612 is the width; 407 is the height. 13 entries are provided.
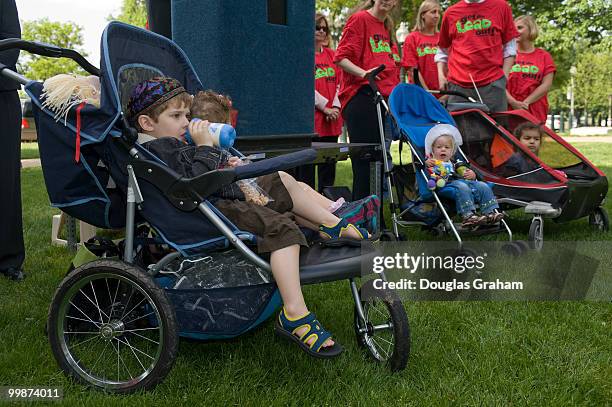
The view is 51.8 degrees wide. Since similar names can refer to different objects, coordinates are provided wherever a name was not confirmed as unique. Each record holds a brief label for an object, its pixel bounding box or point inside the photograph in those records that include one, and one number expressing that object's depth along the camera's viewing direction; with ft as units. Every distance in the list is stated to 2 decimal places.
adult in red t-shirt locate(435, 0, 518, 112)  17.89
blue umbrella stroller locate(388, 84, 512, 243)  14.49
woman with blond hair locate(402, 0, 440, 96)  21.07
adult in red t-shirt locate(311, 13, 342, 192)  20.35
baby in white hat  13.99
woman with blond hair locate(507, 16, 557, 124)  21.83
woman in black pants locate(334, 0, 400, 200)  17.49
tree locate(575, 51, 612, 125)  169.07
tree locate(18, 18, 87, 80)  119.75
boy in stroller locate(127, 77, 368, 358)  7.94
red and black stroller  15.05
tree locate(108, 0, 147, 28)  107.34
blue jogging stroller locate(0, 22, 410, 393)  7.89
